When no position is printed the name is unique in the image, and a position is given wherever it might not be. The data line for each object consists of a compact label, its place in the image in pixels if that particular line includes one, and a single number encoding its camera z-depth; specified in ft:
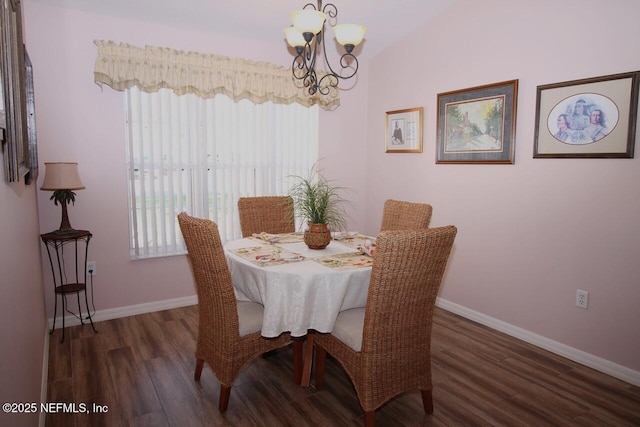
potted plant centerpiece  8.12
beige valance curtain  10.32
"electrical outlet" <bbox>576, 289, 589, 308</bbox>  8.88
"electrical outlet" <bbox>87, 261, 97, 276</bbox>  10.80
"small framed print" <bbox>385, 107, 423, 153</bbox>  12.76
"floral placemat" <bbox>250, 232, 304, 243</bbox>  9.12
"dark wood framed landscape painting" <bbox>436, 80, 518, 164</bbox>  10.18
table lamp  9.05
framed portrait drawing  8.00
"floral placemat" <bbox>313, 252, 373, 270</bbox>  7.02
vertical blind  11.23
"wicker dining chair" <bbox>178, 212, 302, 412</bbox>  6.53
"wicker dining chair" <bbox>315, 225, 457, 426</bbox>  5.73
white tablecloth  6.59
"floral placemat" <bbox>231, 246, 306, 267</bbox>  7.21
